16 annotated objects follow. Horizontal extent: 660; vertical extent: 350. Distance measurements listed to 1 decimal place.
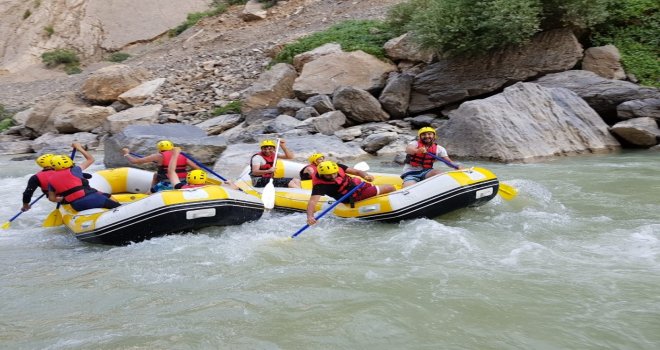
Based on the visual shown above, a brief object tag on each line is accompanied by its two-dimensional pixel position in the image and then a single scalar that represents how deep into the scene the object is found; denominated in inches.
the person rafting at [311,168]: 257.6
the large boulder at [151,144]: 407.8
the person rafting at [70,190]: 231.3
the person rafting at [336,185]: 221.3
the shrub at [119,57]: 987.9
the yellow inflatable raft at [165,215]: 211.3
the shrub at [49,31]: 1044.4
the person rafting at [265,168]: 283.7
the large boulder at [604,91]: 412.8
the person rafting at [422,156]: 260.1
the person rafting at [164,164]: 271.0
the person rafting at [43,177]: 233.0
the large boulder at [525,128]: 374.6
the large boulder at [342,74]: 551.5
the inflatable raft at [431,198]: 222.7
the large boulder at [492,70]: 475.5
